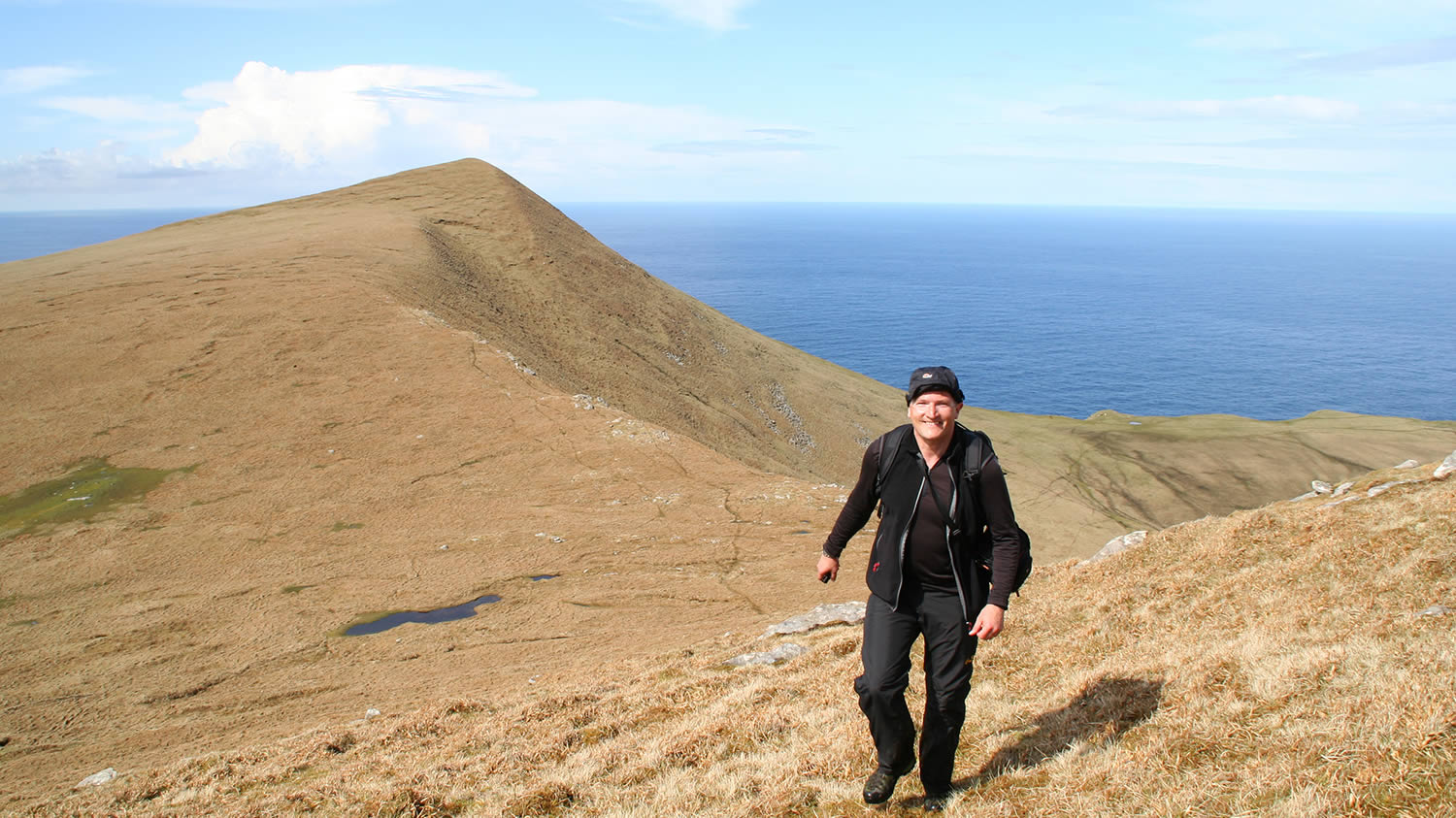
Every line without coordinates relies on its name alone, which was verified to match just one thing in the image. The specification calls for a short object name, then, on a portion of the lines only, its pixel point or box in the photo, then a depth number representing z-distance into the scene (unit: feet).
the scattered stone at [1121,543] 47.73
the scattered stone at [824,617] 48.60
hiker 18.16
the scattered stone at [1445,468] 45.68
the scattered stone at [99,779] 33.53
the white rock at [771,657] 41.28
